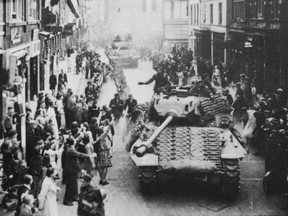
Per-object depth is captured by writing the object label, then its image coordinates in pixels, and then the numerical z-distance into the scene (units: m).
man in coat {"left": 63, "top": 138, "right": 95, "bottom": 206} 10.82
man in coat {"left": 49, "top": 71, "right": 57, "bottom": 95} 25.23
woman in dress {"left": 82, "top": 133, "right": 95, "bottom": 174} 11.28
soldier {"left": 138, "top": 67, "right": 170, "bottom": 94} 20.03
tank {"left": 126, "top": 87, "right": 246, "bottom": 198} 10.89
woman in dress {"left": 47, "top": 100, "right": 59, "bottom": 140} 14.39
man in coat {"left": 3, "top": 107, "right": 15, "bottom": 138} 14.15
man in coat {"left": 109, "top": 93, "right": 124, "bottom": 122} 17.58
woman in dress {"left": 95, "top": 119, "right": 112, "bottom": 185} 12.08
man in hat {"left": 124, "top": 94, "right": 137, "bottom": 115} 17.66
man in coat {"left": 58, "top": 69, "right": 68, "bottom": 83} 25.29
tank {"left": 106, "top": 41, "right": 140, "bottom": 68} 41.81
